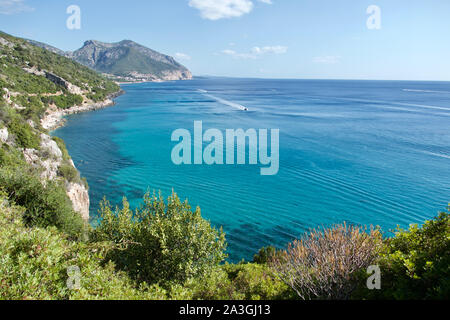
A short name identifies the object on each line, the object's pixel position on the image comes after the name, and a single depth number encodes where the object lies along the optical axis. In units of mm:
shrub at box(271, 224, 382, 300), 9586
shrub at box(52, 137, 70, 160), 37569
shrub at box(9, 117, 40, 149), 31250
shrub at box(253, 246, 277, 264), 21281
